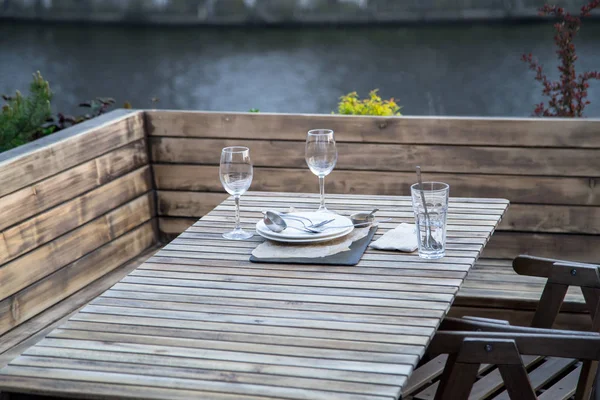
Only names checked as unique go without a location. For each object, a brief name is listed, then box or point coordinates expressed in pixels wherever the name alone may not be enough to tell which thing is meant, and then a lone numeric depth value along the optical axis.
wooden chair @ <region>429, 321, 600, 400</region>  3.28
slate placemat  3.83
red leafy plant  8.21
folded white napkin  4.01
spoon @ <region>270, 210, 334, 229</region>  4.23
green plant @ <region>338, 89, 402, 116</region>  7.19
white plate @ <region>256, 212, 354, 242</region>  4.09
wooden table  2.75
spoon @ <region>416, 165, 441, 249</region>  3.87
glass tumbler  3.88
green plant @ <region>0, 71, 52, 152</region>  6.73
